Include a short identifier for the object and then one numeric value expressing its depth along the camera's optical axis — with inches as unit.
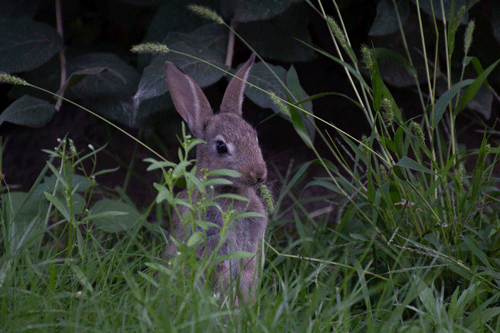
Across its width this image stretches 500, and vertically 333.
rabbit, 222.4
